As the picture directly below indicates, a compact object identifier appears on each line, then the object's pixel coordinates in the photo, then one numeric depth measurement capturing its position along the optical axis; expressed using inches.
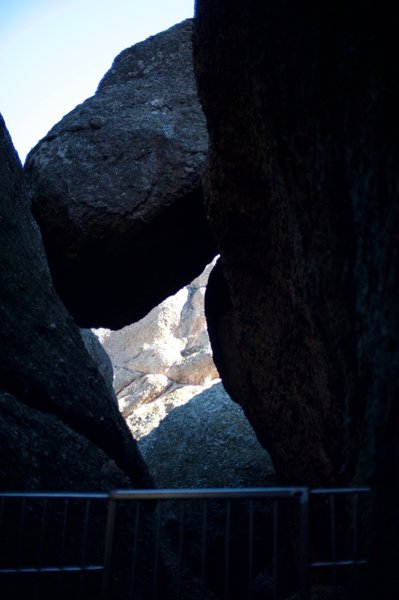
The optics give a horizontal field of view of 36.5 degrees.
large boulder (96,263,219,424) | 976.3
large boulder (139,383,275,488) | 280.4
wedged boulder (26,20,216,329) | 219.9
